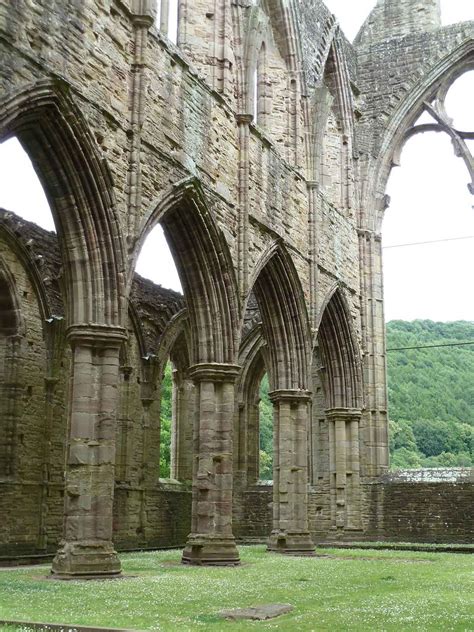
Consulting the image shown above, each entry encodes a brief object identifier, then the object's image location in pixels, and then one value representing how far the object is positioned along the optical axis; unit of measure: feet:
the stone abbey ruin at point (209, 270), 32.58
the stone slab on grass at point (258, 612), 19.99
